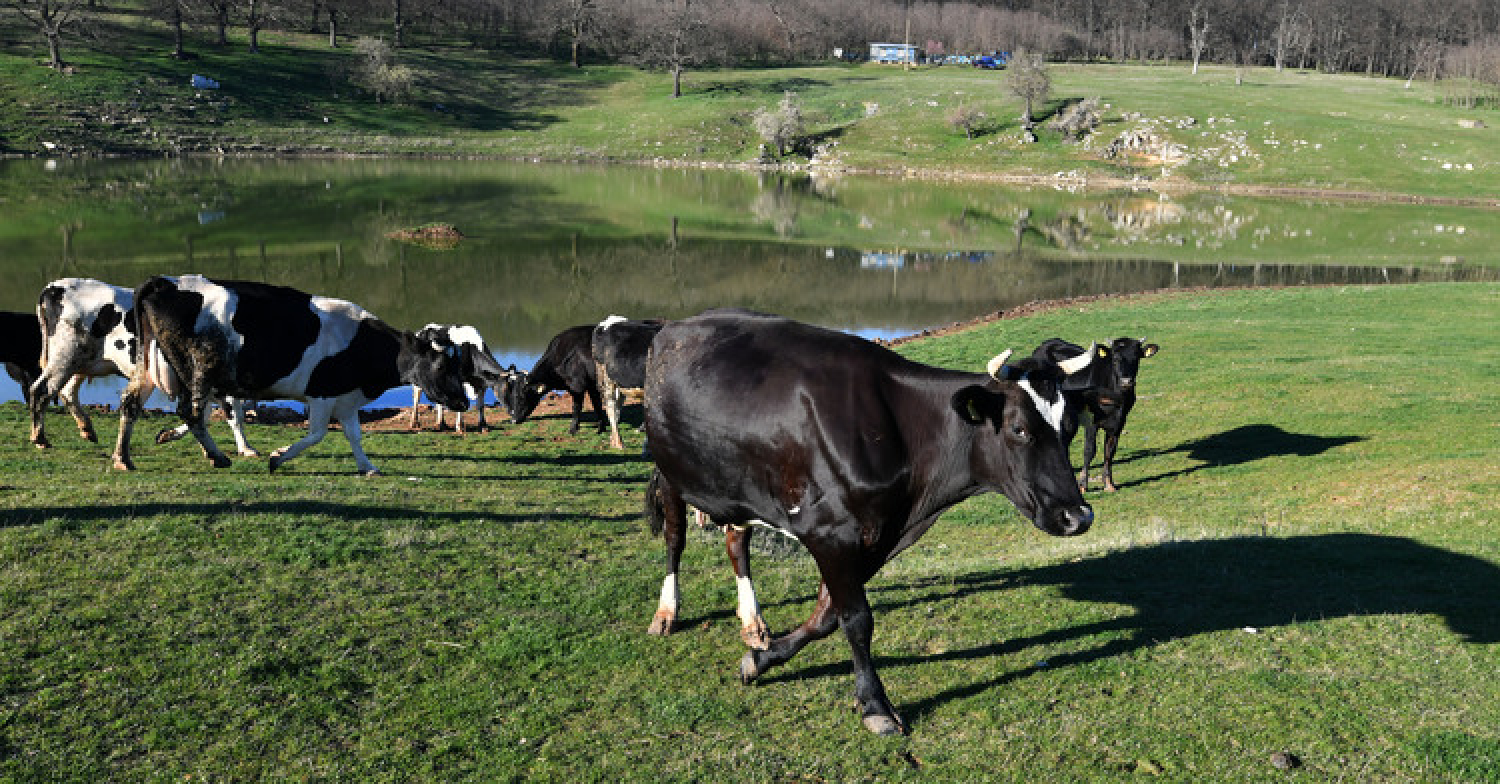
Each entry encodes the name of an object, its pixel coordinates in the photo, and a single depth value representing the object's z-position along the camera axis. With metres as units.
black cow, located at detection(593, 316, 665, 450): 20.02
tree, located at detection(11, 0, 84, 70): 95.97
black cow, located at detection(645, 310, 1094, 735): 7.19
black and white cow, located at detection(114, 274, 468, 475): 13.45
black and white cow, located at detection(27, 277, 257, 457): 14.66
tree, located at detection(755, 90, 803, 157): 105.31
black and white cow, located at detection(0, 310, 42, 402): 16.46
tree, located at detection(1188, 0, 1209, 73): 156.00
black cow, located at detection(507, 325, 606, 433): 21.36
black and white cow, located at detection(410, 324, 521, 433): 18.81
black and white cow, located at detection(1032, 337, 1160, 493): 16.22
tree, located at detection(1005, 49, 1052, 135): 105.81
